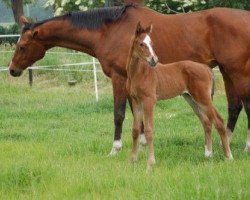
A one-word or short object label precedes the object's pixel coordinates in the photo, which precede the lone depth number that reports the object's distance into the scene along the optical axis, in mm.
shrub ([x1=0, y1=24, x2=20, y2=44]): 45651
